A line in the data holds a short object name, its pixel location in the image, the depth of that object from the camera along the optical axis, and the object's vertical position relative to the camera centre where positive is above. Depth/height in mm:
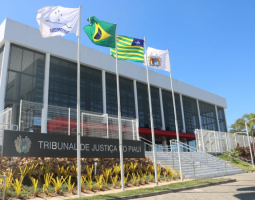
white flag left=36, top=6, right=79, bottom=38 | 11172 +6227
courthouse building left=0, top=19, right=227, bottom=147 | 22891 +8432
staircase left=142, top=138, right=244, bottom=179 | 18359 -1014
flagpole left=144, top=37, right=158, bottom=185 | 13422 -495
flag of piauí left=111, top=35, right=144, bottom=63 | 14266 +6098
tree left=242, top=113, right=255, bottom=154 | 41781 +4771
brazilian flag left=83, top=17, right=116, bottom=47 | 12891 +6484
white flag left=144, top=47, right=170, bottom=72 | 15695 +6054
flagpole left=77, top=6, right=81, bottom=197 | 9972 +463
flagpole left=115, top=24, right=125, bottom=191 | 11531 -110
